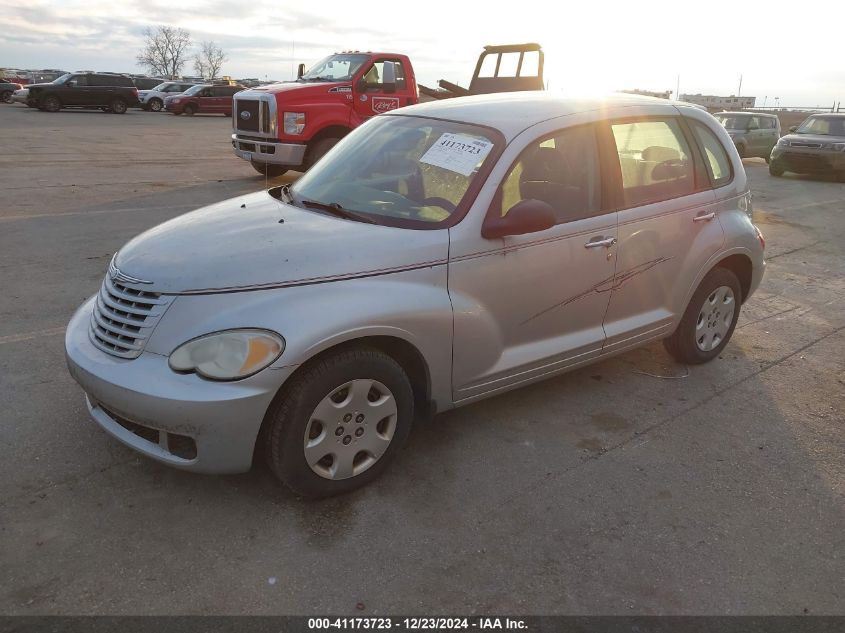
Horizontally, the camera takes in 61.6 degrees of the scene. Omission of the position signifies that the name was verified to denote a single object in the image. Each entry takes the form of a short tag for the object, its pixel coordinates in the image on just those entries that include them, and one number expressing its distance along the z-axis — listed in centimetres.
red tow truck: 1146
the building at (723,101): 8738
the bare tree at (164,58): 10931
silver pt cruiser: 282
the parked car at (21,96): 3052
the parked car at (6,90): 3622
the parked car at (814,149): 1617
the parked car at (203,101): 3372
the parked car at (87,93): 2948
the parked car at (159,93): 3606
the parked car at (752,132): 1969
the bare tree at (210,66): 11594
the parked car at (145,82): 4059
